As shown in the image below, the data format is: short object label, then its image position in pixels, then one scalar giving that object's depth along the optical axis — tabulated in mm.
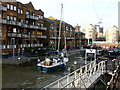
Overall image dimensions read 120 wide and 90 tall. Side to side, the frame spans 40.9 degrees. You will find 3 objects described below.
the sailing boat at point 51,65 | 25883
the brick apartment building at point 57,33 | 62688
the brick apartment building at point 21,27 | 39906
